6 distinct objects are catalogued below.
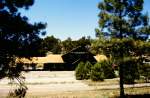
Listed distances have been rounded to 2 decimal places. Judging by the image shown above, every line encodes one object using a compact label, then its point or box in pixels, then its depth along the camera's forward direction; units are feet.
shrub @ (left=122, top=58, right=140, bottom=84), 64.70
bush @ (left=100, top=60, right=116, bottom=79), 115.53
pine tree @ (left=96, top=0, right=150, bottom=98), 65.29
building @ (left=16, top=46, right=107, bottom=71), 176.17
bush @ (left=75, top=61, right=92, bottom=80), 120.84
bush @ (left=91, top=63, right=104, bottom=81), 111.26
